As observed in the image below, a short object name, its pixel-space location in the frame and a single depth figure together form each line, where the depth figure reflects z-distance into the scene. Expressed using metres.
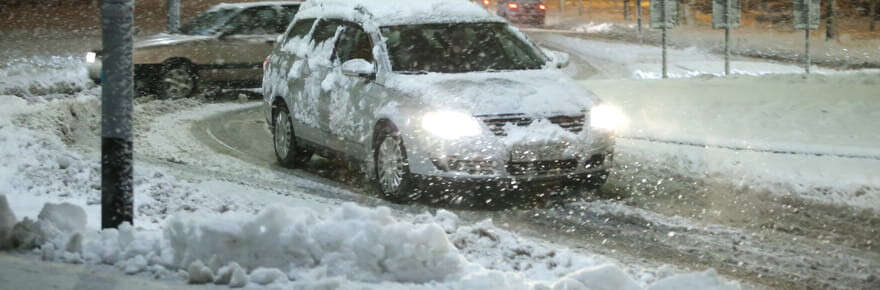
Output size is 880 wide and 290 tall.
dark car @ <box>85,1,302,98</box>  17.17
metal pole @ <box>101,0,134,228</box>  6.15
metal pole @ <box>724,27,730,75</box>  18.85
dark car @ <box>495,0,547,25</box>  42.69
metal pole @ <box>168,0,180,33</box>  22.77
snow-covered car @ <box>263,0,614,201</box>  8.51
